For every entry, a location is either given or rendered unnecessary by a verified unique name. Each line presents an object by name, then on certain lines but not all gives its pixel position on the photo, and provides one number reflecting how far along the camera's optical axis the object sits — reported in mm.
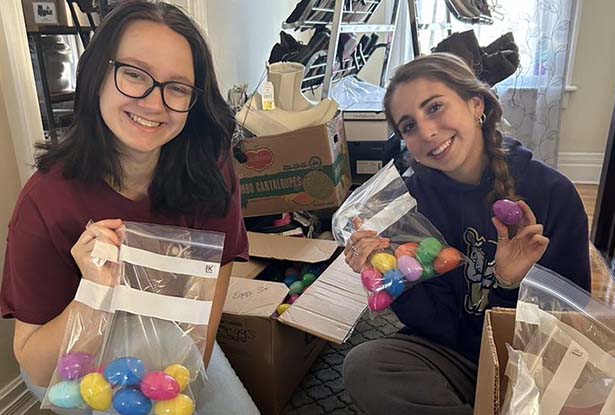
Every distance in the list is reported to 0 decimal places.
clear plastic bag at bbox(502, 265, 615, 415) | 666
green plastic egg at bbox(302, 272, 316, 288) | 1719
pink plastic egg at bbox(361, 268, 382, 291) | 1090
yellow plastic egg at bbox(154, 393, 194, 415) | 842
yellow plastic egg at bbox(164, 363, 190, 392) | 875
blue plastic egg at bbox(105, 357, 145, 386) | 841
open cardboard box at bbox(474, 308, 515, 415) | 713
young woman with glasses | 915
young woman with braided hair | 1130
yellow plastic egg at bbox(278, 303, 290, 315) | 1357
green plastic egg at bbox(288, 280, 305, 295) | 1675
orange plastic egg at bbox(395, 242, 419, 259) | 1106
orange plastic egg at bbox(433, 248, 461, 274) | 1102
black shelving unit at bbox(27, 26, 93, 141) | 2098
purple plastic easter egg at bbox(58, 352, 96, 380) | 839
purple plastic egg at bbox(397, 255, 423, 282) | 1094
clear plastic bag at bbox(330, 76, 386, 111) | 2541
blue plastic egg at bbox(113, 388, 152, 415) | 821
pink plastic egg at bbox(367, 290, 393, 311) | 1101
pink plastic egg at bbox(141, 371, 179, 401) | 836
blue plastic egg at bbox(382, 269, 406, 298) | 1090
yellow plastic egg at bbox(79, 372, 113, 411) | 823
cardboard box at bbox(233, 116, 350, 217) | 1820
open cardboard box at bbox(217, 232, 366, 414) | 1315
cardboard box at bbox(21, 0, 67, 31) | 2238
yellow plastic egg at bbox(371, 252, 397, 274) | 1090
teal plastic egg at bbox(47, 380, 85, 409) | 831
